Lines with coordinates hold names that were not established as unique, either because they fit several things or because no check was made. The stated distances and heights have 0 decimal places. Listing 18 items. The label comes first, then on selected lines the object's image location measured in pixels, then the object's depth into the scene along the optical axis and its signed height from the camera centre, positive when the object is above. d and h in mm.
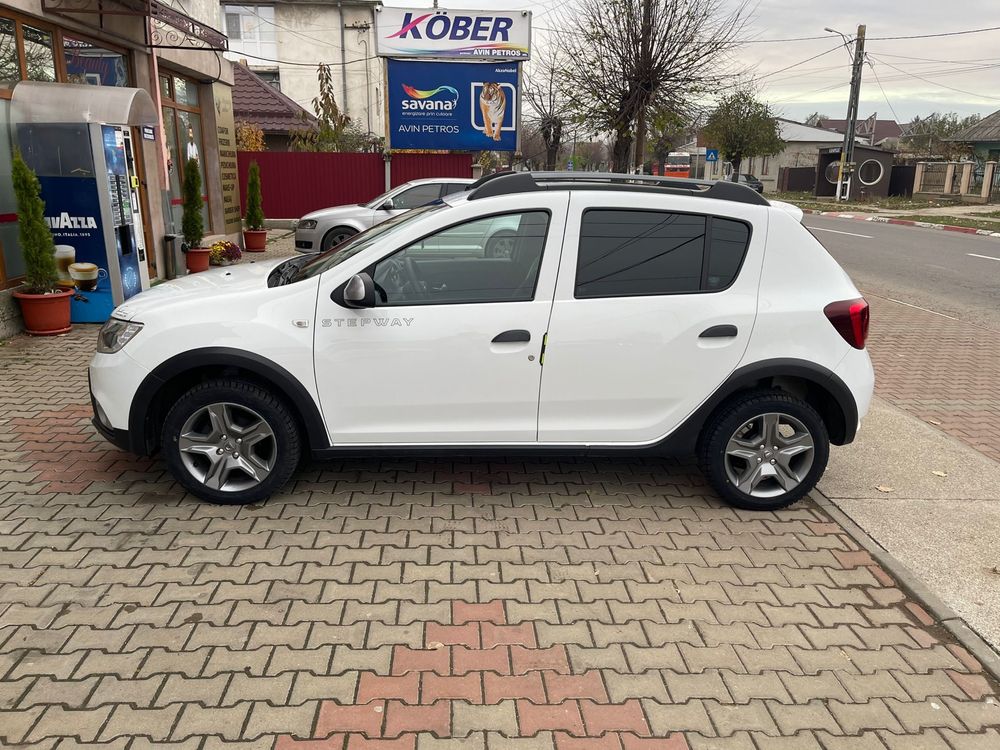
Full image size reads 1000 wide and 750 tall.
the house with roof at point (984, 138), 40281 +1427
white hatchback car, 4016 -902
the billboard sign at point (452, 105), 18812 +1400
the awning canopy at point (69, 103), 7926 +608
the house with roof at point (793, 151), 60344 +1174
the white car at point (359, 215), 13703 -856
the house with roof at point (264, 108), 27297 +1925
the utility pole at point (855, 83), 34719 +3554
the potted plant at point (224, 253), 12711 -1416
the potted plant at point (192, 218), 11812 -785
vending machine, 8047 -399
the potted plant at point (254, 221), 15594 -1104
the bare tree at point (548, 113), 33594 +2316
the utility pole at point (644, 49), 14414 +2109
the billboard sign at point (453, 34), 18359 +2993
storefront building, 7988 +1012
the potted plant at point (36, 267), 7391 -976
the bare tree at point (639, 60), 14641 +1958
